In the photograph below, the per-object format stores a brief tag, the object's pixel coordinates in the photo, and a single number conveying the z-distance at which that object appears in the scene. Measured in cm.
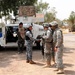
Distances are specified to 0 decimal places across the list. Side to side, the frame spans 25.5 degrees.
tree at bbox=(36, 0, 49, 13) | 3300
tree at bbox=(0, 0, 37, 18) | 1186
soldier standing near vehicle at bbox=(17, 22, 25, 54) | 904
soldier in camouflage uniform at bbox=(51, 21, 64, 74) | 532
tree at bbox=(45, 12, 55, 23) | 3722
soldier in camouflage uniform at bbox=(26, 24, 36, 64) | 672
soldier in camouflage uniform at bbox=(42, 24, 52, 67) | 621
